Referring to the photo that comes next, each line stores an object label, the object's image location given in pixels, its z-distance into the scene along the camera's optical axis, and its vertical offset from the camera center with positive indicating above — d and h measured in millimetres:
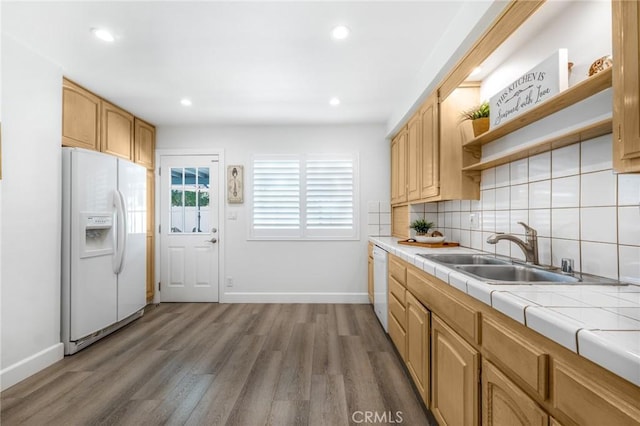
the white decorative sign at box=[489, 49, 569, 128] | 1302 +670
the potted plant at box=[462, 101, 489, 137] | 1956 +673
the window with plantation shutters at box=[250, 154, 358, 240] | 3809 +223
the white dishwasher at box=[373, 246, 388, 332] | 2664 -721
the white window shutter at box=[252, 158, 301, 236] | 3820 +209
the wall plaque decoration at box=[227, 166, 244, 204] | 3803 +399
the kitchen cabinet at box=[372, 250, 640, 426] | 604 -490
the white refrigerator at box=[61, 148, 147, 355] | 2385 -303
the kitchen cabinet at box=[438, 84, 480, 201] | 2203 +543
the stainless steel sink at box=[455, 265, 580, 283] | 1383 -318
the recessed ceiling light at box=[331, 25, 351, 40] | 1859 +1246
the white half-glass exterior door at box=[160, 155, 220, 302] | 3816 -195
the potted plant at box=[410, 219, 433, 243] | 2900 -131
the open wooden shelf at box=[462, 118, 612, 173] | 1139 +363
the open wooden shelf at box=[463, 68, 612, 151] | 1067 +527
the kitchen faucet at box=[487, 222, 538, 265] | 1544 -154
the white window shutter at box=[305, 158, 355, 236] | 3809 +252
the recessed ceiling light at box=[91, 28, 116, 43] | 1913 +1262
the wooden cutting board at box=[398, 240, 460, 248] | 2466 -274
